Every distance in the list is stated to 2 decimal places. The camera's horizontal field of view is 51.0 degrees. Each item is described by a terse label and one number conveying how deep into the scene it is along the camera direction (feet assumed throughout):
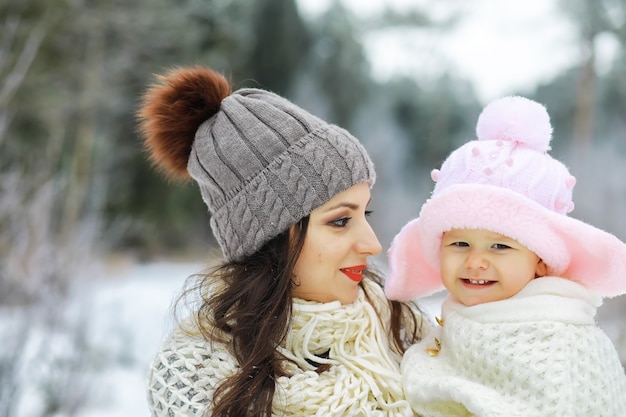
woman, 5.50
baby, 4.84
